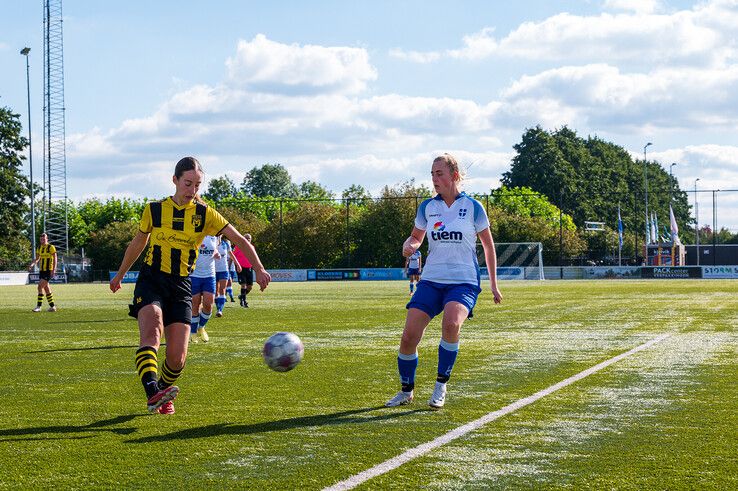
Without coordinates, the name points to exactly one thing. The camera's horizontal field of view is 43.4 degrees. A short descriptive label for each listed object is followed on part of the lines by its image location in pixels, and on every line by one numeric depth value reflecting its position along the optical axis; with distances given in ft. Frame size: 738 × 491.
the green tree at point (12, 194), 252.42
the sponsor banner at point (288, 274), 229.35
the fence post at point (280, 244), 253.30
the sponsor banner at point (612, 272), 213.87
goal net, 221.66
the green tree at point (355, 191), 440.04
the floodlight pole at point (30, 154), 217.56
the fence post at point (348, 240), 248.52
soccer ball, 25.44
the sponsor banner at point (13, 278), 207.55
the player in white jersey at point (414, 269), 111.79
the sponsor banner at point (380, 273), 225.76
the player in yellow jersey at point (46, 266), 80.69
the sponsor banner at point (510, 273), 209.36
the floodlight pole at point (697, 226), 266.98
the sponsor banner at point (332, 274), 230.11
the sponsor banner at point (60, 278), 238.89
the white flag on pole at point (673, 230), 233.53
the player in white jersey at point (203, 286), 46.80
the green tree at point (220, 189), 507.30
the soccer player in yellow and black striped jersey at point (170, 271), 23.12
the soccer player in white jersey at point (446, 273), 24.89
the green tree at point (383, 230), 246.06
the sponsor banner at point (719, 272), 207.62
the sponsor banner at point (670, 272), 208.74
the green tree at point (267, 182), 554.46
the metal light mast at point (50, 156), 228.63
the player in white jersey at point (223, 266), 62.49
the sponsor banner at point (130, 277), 221.35
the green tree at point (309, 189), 522.64
